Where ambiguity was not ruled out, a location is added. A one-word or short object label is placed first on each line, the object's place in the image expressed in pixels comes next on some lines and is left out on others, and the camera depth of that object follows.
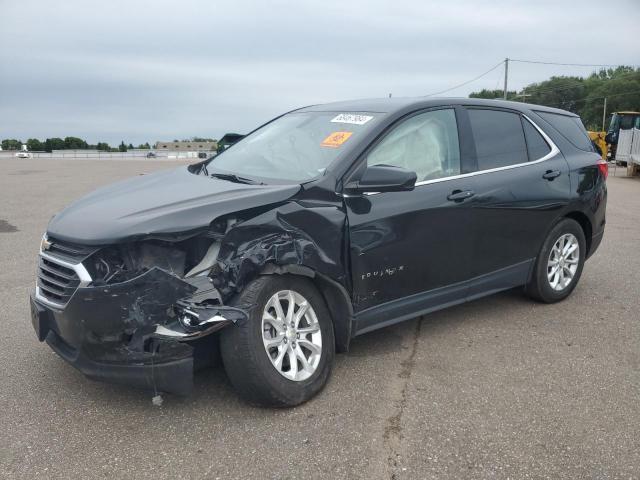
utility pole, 52.75
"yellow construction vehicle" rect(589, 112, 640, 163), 30.23
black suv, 2.91
